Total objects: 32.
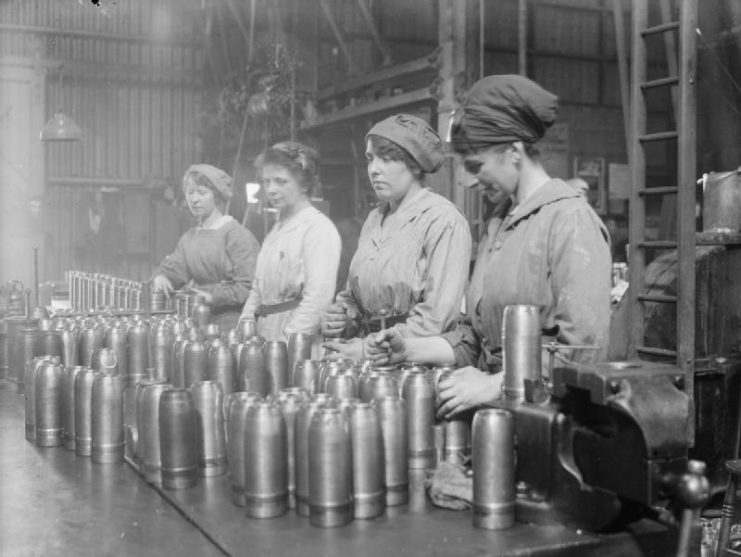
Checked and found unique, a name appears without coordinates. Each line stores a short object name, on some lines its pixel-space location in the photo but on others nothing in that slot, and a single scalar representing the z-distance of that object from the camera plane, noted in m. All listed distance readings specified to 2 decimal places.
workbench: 1.60
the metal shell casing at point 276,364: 2.65
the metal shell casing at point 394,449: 1.81
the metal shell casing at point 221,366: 2.56
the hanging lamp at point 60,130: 10.78
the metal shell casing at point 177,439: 1.98
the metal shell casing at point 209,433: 2.06
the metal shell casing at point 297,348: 2.87
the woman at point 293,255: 4.05
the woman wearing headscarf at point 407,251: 3.22
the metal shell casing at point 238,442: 1.81
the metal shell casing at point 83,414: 2.38
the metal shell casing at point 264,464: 1.75
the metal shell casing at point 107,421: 2.30
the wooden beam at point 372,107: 7.55
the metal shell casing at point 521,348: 1.86
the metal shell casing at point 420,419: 2.01
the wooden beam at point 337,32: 10.39
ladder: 4.43
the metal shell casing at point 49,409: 2.53
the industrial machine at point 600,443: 1.56
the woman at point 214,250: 5.21
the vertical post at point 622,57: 7.02
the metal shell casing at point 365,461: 1.73
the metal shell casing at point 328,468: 1.68
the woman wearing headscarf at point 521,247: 2.14
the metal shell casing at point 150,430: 2.08
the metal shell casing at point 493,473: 1.69
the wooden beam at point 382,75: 7.44
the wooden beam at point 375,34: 9.64
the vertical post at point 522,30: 9.44
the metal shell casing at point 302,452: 1.73
